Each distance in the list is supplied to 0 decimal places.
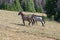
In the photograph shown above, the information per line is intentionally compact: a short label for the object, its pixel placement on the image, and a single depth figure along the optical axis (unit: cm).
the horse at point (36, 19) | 2321
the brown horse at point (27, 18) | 2243
